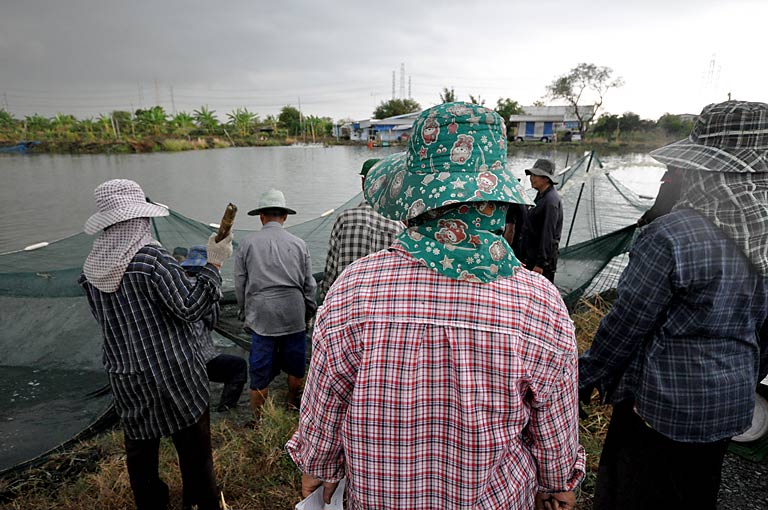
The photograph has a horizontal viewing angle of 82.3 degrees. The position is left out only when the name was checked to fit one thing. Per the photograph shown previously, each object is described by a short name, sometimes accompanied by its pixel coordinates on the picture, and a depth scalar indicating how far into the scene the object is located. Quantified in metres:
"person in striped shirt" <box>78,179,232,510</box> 1.50
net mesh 2.43
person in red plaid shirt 0.83
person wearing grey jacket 2.55
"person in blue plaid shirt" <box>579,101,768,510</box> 1.14
